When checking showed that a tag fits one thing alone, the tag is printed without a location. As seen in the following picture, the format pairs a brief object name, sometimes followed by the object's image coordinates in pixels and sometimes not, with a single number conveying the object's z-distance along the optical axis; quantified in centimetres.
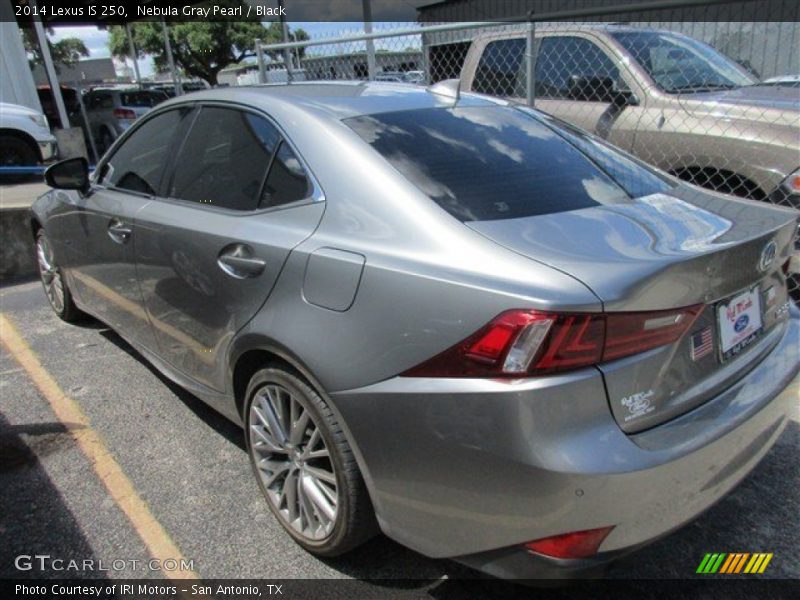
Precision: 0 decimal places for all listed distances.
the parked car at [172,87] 1820
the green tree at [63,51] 2327
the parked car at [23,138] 1004
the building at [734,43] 625
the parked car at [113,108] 1578
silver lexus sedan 163
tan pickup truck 393
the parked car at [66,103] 1636
